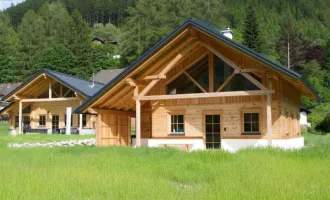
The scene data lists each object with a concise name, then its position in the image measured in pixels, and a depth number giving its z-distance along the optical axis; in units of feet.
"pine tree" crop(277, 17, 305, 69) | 175.22
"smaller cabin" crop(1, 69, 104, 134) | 94.48
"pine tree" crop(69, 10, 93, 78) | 202.39
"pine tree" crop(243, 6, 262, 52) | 165.37
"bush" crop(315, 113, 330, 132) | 107.66
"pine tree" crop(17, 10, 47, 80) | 217.56
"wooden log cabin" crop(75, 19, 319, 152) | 48.39
